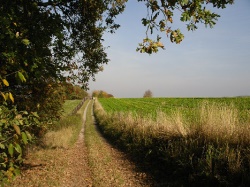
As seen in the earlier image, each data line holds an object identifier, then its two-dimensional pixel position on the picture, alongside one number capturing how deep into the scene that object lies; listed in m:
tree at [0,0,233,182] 4.14
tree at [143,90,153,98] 131.31
